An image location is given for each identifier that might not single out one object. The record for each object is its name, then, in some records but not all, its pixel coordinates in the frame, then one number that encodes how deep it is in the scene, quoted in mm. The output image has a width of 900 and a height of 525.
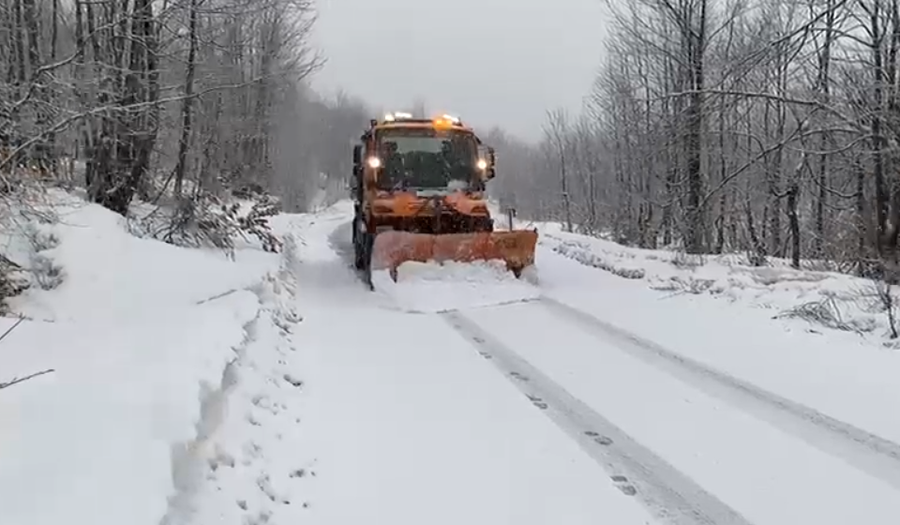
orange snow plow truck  11758
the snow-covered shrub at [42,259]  7785
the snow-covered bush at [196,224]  12594
